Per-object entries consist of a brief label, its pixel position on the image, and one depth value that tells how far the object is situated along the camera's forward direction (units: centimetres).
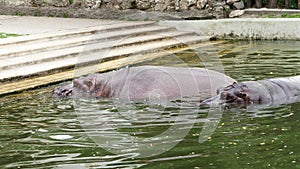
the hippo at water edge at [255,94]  1134
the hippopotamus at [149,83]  1239
